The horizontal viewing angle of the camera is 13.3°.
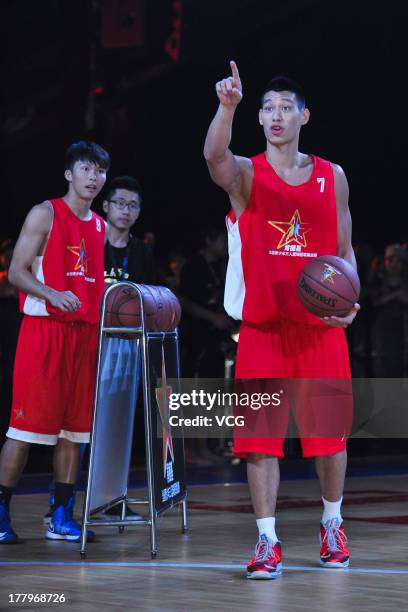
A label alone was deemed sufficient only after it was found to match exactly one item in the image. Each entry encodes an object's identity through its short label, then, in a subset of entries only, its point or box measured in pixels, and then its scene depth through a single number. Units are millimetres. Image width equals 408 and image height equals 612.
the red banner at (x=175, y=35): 21289
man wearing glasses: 10285
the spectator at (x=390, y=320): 17401
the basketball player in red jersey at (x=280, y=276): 7776
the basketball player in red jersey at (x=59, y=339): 9050
